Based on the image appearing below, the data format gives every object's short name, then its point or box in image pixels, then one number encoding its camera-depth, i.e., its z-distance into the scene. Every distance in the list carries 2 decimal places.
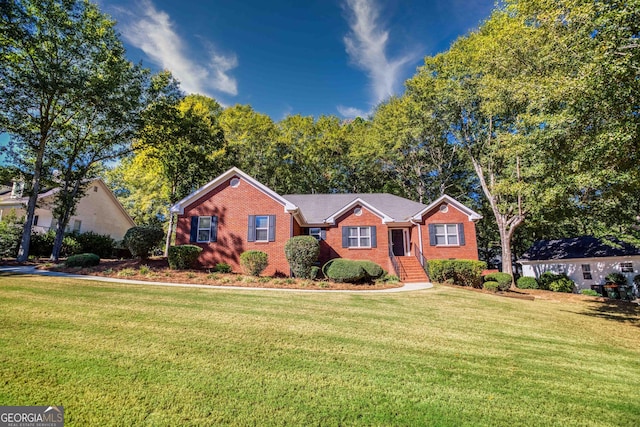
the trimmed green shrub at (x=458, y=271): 16.83
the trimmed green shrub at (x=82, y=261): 13.56
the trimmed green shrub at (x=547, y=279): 23.14
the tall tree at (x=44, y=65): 14.42
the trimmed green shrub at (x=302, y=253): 15.71
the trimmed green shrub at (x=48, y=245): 18.61
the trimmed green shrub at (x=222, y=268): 15.91
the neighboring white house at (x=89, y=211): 21.88
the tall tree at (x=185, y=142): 19.64
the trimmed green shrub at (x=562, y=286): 21.97
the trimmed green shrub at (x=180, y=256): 15.22
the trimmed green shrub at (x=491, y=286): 16.28
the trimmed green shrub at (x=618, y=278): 21.80
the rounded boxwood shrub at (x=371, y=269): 16.25
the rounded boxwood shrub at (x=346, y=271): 15.38
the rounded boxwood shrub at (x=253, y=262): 15.11
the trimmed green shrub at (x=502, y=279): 17.00
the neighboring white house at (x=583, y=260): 22.39
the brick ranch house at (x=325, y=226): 17.44
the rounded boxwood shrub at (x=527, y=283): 19.23
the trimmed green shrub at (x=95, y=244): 20.77
